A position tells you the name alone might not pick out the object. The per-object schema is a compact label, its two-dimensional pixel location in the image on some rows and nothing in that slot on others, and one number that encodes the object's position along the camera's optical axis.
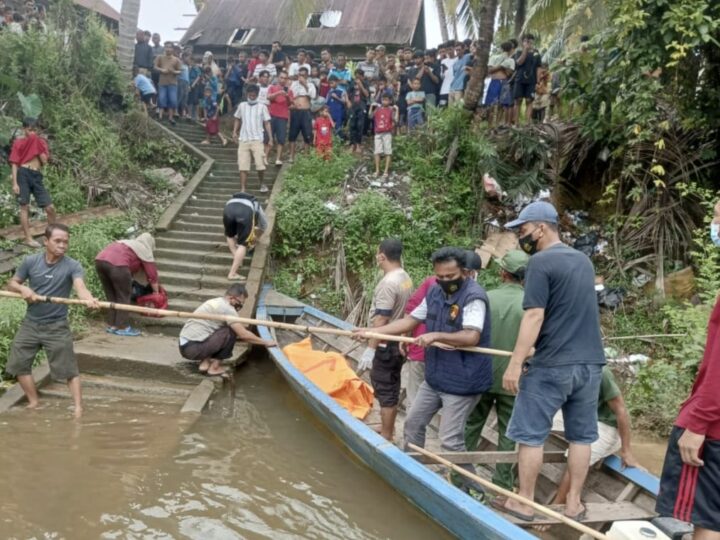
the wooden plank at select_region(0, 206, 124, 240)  8.61
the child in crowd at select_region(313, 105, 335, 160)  11.47
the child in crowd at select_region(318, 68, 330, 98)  12.82
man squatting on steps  6.40
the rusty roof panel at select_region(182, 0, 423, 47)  18.36
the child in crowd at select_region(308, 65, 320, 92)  12.68
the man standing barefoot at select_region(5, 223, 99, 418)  5.34
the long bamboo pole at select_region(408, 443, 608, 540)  3.11
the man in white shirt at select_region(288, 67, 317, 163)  11.61
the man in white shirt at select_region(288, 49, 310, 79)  13.00
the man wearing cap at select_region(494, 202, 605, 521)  3.42
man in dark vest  4.10
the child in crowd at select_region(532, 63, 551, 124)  11.33
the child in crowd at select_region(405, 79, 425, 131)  12.01
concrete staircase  8.15
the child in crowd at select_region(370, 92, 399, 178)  10.62
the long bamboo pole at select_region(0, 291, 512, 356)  4.07
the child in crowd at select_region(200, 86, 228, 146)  13.11
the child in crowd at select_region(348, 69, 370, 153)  11.97
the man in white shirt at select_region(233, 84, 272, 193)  10.38
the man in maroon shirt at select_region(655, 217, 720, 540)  2.76
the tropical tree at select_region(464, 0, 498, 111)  10.24
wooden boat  3.47
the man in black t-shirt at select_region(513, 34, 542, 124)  10.40
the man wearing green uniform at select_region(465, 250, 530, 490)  4.23
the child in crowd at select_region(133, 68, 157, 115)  13.30
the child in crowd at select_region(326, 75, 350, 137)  12.32
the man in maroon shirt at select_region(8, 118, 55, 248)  8.16
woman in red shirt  6.94
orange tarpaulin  5.89
